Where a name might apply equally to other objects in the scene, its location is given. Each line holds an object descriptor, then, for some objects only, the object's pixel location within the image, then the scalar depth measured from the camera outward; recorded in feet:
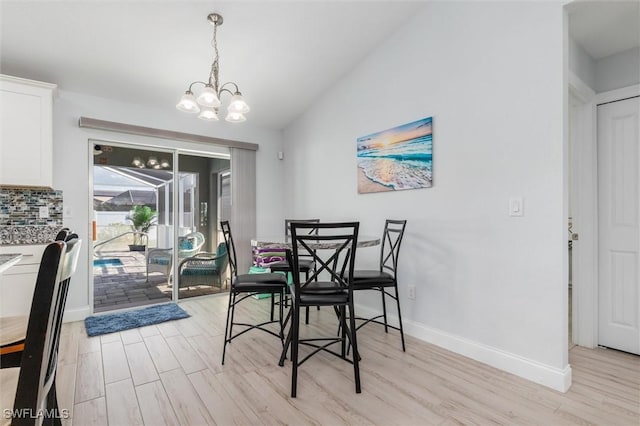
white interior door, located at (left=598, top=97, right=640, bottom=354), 8.07
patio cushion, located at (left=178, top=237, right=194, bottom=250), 13.60
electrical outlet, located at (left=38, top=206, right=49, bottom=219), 10.41
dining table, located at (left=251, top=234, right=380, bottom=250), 6.93
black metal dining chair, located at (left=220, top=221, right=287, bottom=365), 7.89
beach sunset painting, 9.12
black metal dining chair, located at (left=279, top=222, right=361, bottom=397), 6.31
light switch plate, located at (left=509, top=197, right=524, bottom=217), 7.13
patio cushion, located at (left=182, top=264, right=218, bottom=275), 13.68
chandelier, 7.29
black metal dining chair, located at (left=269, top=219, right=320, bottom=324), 9.78
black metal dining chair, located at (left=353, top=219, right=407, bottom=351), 8.09
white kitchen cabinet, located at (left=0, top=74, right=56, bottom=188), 8.96
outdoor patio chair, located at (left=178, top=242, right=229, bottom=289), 13.62
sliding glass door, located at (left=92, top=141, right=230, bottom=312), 12.00
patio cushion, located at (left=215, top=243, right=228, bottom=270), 14.07
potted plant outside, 12.70
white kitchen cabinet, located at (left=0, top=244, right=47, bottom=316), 8.73
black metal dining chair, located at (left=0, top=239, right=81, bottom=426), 2.65
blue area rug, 9.99
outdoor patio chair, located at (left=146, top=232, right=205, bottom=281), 13.30
